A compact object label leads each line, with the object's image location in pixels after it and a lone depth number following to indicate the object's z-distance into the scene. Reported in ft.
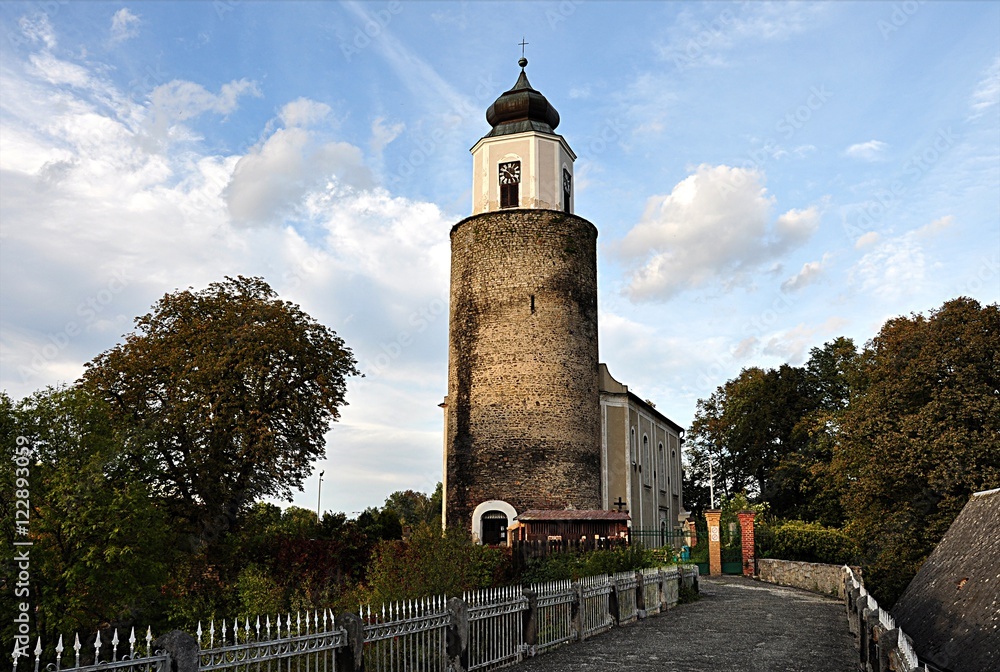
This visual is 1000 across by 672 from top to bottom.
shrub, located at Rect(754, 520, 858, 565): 94.57
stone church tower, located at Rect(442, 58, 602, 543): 102.47
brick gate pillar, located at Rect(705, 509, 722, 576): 99.35
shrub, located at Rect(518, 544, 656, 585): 63.10
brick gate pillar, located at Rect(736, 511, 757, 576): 96.73
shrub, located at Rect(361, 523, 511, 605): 52.90
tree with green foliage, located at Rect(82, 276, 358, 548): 84.07
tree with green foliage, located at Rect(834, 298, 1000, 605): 67.05
